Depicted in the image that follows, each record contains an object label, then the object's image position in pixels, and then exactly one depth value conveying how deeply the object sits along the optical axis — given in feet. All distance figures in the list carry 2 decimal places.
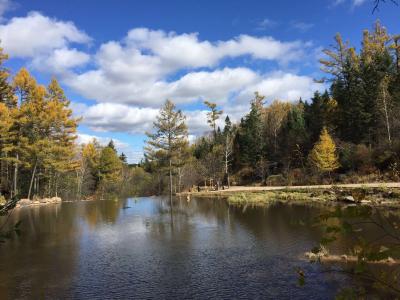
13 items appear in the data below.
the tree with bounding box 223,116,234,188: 172.92
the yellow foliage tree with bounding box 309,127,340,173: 128.98
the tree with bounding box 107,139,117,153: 247.38
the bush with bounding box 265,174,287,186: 156.57
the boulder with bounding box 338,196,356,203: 87.98
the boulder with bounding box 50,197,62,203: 140.34
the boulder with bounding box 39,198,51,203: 134.74
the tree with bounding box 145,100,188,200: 134.31
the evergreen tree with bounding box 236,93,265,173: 191.21
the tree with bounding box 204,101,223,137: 203.31
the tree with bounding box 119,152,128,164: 281.37
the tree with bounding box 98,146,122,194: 201.46
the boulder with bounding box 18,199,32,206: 122.93
